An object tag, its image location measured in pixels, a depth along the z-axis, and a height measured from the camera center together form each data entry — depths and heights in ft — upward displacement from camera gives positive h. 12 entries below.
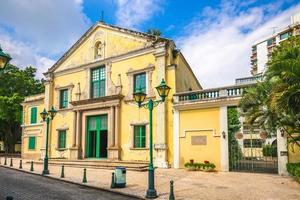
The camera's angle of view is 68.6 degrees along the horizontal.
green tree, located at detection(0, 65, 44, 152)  87.02 +14.32
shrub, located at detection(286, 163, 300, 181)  30.35 -6.53
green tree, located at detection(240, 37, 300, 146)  26.98 +4.19
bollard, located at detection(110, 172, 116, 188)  29.70 -7.78
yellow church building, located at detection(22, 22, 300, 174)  44.64 +3.91
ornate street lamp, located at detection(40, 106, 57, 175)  41.45 -7.47
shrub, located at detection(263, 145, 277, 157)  42.91 -5.06
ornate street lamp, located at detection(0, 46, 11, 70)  17.54 +5.28
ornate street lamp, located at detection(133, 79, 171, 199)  25.24 +2.87
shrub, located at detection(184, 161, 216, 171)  42.57 -8.01
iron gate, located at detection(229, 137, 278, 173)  42.53 -6.61
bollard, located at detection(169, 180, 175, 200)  22.85 -7.15
